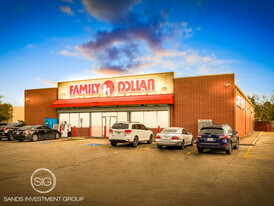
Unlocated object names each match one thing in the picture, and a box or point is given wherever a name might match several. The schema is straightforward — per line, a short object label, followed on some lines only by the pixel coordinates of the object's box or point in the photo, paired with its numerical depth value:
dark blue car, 13.59
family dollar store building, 23.48
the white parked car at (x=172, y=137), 15.67
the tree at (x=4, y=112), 58.02
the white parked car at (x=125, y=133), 17.11
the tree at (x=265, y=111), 69.60
